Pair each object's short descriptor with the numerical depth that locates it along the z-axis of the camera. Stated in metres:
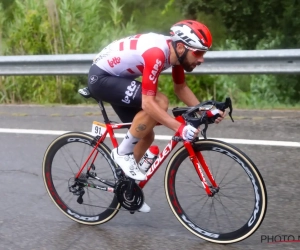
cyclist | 7.75
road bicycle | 7.90
